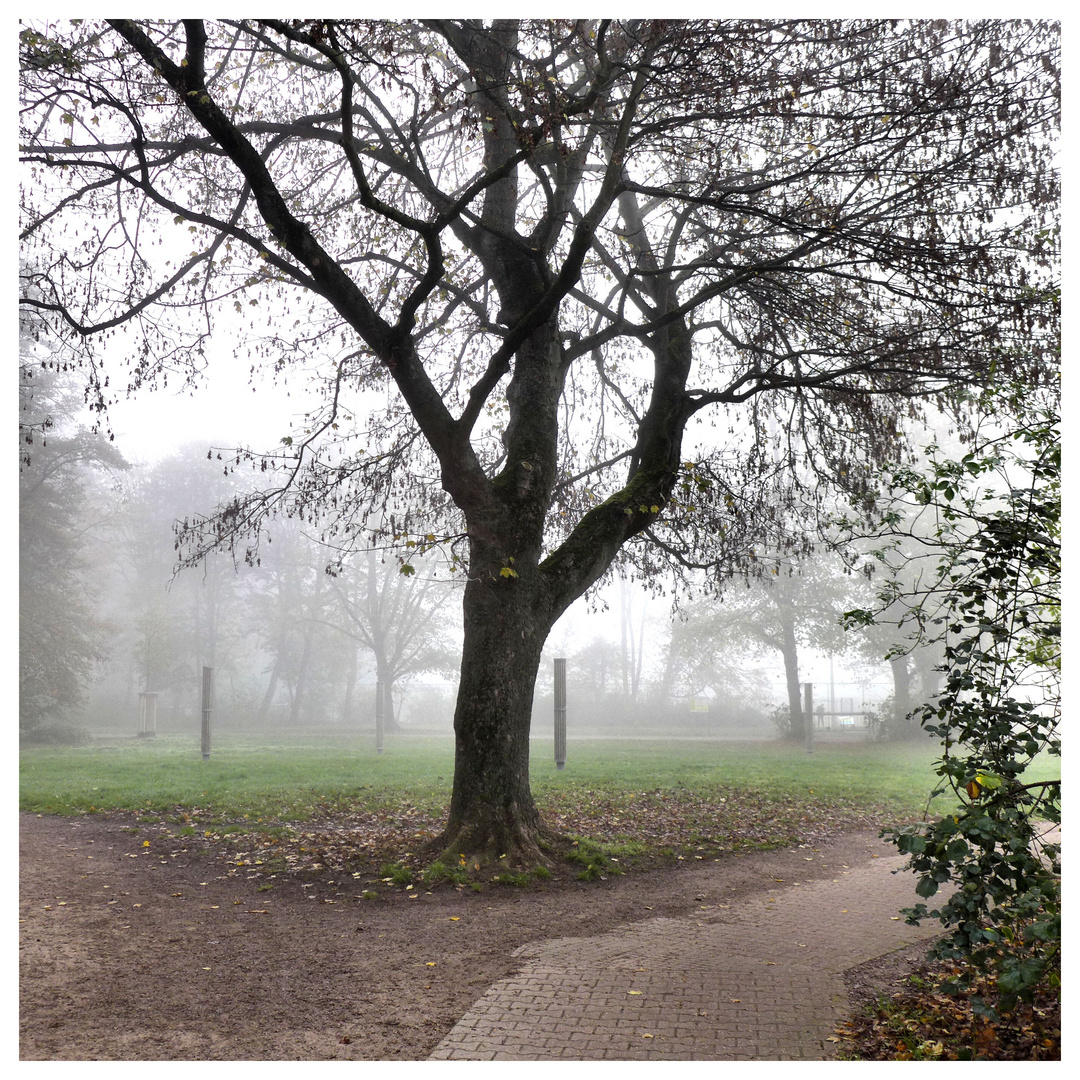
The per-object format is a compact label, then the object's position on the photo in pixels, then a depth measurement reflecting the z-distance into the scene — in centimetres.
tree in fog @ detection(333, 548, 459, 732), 3095
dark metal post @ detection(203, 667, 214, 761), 1758
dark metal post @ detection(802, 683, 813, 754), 2053
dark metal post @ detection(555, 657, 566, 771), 1580
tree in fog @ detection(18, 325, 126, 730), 2300
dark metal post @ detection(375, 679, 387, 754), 2184
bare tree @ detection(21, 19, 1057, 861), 697
